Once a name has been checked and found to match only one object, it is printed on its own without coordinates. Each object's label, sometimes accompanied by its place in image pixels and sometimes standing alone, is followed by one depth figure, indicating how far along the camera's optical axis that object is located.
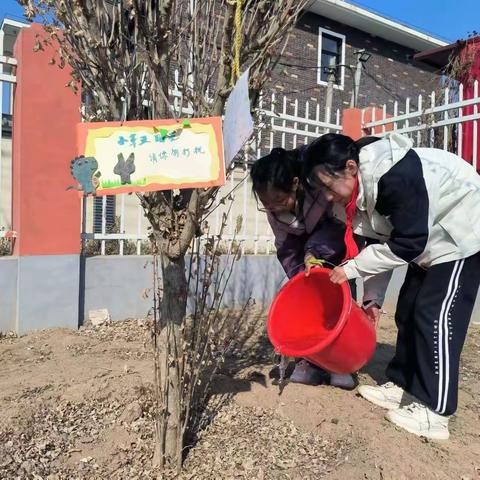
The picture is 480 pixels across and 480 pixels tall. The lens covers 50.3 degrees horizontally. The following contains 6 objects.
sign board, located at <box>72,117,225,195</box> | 1.72
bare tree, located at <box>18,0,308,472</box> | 1.85
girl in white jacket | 2.27
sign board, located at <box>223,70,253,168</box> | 1.62
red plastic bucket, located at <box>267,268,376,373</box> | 2.40
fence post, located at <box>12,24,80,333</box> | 3.86
